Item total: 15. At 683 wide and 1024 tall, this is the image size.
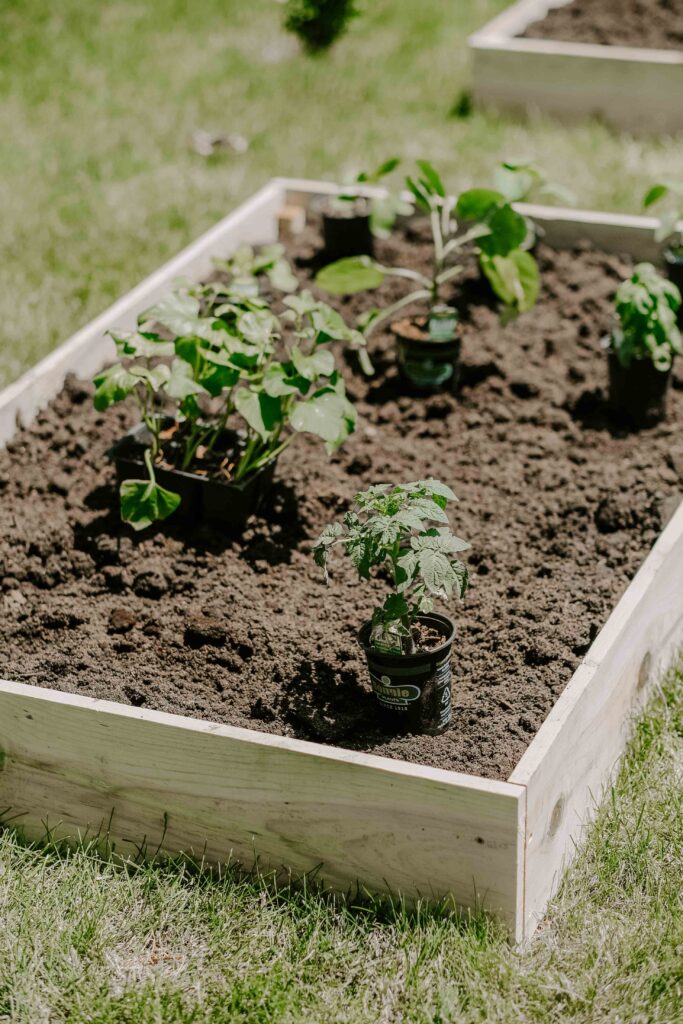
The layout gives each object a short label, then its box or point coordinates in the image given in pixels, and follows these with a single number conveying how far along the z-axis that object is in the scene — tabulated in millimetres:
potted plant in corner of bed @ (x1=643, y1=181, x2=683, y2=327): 4715
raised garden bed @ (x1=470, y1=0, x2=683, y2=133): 6918
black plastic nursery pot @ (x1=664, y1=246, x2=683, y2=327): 4992
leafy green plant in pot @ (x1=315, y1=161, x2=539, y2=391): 4477
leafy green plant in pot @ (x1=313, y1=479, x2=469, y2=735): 2770
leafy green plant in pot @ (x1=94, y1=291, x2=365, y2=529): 3506
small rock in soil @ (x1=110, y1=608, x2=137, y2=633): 3367
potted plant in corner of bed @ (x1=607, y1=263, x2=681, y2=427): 4156
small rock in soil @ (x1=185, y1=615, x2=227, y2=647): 3307
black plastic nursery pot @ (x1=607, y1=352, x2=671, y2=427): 4258
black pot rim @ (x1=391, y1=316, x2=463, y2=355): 4512
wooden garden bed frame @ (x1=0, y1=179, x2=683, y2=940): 2629
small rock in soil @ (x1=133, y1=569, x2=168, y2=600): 3498
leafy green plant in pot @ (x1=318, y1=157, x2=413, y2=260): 4922
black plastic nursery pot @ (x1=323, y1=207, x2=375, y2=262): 5449
